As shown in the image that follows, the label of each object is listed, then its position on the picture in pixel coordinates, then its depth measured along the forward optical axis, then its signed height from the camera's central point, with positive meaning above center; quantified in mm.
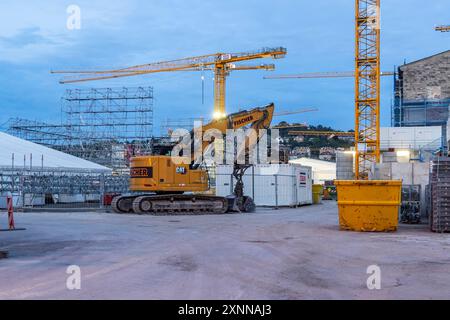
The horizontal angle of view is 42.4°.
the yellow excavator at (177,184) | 27547 -252
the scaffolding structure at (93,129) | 64250 +5814
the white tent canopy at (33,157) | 36844 +1531
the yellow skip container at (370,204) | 18000 -788
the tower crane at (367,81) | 48938 +8358
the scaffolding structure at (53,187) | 34281 -500
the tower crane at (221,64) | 68688 +14468
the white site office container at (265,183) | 35688 -273
